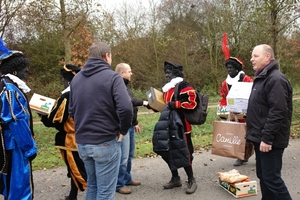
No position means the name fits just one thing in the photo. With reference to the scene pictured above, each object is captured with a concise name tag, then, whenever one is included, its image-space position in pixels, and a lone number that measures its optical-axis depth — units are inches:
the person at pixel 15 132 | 134.1
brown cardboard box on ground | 167.9
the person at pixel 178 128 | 174.7
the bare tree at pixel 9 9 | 530.0
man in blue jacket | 119.6
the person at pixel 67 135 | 156.8
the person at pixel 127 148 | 182.9
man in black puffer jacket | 130.9
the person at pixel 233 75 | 227.8
